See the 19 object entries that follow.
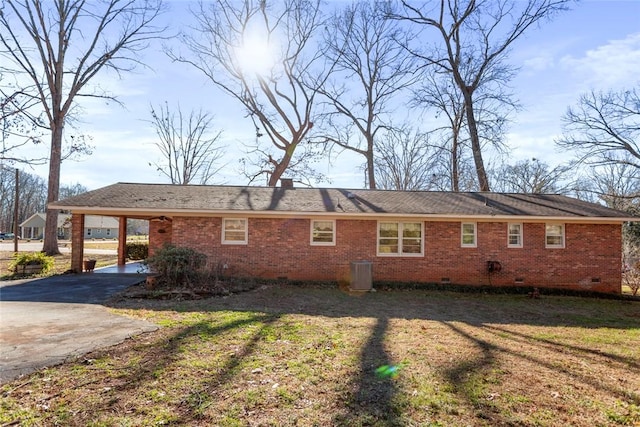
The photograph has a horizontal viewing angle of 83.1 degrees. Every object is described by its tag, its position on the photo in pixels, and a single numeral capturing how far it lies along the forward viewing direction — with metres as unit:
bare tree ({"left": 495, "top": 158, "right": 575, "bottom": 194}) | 30.09
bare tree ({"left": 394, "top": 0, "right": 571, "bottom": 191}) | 20.95
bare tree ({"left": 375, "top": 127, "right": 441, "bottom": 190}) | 32.22
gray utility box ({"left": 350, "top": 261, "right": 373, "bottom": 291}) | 11.24
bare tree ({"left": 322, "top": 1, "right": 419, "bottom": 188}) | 23.95
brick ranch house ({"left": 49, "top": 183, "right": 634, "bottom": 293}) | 12.32
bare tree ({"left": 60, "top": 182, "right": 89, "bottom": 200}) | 75.56
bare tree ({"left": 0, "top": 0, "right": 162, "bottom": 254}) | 18.83
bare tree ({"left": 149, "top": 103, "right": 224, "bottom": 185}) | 33.12
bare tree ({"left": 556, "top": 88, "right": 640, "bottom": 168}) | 18.03
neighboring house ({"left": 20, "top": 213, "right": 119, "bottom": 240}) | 52.75
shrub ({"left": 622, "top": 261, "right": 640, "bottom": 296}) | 12.42
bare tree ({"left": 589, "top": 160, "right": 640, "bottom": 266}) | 15.02
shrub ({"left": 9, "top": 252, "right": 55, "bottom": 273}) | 12.73
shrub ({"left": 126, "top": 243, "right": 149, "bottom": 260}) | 18.88
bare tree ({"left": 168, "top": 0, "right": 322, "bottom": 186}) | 22.47
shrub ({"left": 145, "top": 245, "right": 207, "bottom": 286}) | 9.80
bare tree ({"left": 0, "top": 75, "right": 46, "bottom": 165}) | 9.09
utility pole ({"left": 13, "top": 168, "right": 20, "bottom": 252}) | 26.88
